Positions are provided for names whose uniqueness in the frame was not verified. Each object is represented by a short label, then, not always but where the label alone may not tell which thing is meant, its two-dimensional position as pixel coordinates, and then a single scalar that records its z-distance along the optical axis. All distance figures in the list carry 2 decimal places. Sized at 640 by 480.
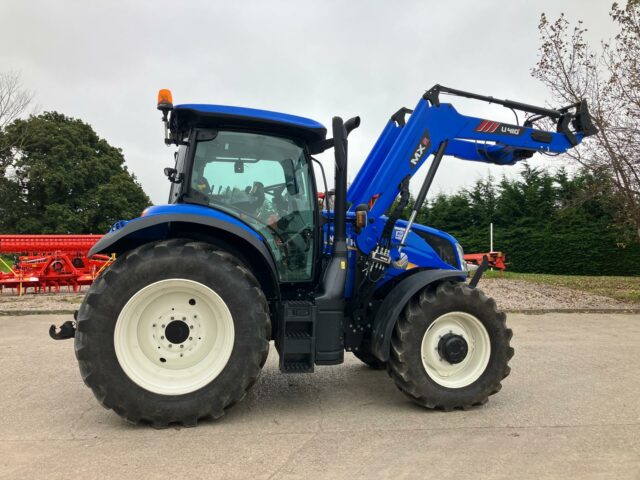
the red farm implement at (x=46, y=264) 12.20
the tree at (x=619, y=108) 11.33
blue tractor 3.57
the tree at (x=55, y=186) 30.17
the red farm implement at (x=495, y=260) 16.38
